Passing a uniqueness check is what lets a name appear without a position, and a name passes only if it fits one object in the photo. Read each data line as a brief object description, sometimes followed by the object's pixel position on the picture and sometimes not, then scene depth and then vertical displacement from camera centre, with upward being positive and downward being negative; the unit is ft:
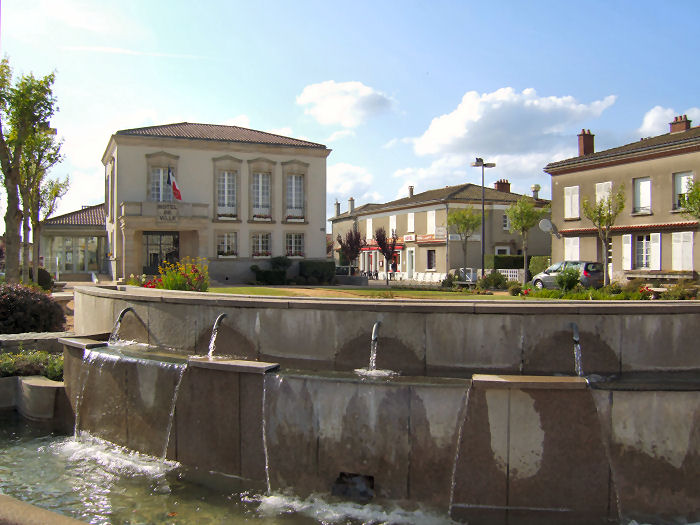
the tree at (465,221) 136.15 +10.02
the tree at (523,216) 130.11 +10.55
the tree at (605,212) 94.58 +8.34
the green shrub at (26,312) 40.37 -3.20
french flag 104.17 +14.33
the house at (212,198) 107.24 +13.32
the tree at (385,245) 128.26 +4.25
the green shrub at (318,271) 114.42 -1.28
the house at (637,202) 95.30 +11.09
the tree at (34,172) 76.33 +13.76
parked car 86.63 -1.92
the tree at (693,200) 77.88 +8.35
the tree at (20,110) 60.80 +18.07
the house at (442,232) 149.48 +8.37
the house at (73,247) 130.82 +4.48
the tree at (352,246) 143.13 +4.52
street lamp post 104.01 +17.76
